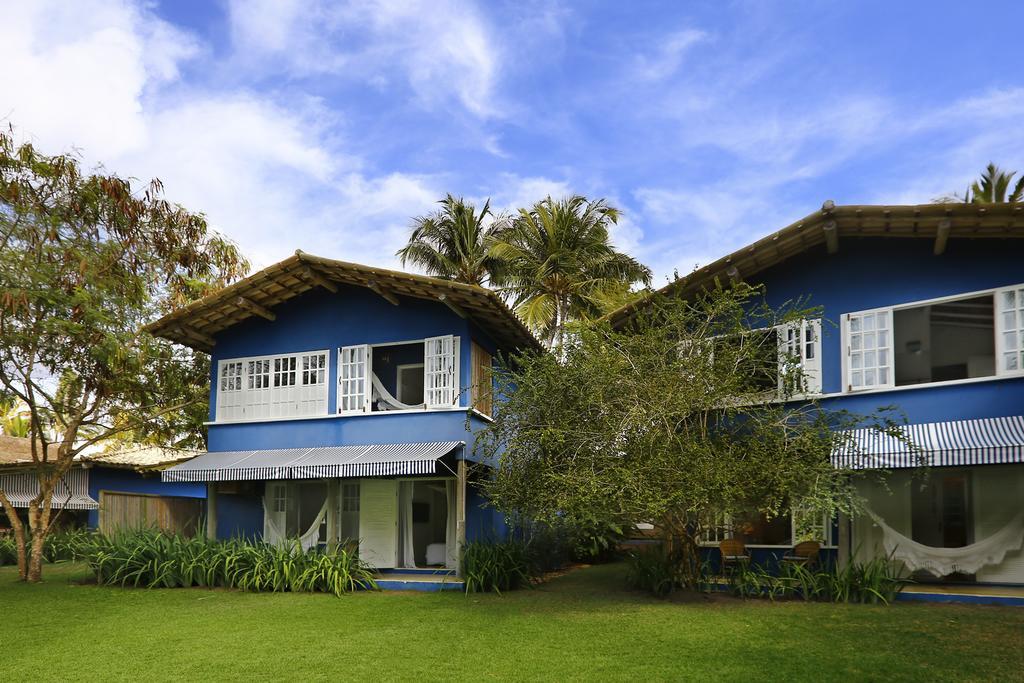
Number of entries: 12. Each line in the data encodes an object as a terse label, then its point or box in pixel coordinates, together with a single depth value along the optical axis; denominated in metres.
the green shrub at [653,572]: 13.57
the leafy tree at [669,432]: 11.36
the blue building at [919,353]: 12.73
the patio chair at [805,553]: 14.25
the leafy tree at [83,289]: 15.66
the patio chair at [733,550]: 14.73
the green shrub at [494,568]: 14.66
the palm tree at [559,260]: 29.61
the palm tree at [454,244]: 31.31
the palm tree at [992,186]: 23.95
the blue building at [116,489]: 19.97
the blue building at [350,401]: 16.20
